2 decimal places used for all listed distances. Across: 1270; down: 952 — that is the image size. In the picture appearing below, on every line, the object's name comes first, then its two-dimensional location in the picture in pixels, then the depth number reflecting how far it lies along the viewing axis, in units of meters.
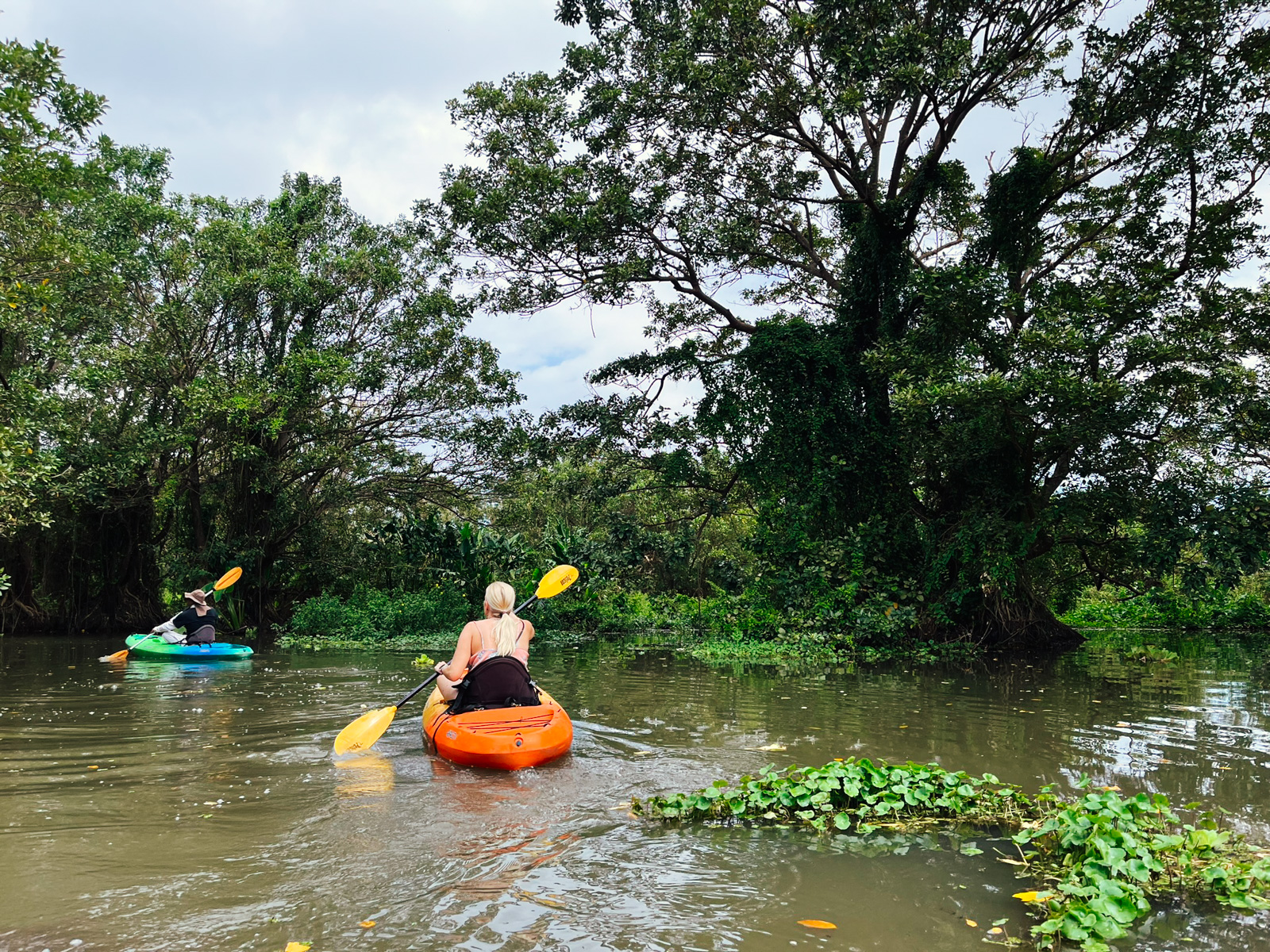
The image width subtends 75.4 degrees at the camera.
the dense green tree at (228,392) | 16.45
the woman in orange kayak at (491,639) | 6.16
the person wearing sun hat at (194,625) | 13.38
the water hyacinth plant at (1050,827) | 3.00
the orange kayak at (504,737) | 5.59
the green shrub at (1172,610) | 21.58
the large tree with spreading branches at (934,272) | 12.09
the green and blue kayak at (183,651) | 13.12
